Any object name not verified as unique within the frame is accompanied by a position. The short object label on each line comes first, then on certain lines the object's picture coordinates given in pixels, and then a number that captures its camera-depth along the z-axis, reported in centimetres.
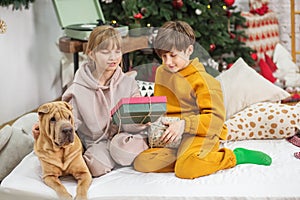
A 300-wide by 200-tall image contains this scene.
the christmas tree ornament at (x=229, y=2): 409
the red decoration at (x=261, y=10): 445
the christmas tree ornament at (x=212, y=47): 404
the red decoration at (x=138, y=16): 380
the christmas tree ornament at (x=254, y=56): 430
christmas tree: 388
